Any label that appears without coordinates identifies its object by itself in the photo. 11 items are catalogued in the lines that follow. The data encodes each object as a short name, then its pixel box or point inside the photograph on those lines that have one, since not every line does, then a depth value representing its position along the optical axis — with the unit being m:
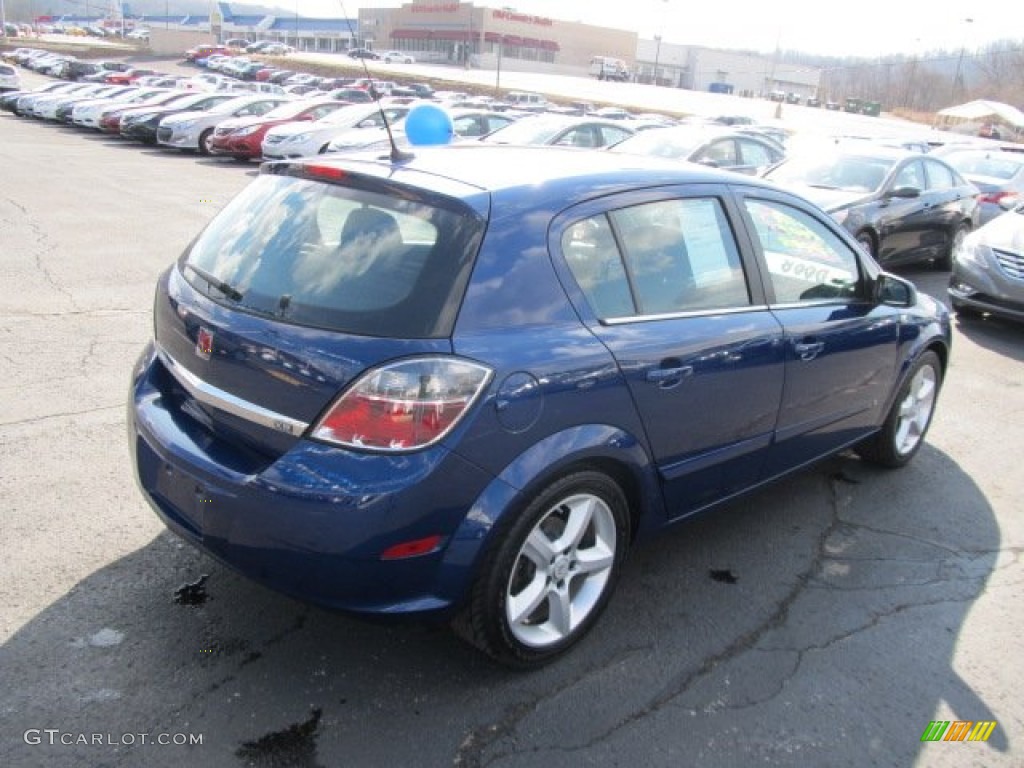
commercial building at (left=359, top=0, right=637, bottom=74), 101.12
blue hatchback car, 2.47
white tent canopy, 53.78
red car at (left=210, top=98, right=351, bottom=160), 19.19
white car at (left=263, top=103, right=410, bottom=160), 17.78
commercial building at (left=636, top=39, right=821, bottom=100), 117.56
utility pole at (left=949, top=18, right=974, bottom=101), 75.94
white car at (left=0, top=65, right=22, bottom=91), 33.91
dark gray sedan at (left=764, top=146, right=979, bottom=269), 9.47
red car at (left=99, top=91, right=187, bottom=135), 22.94
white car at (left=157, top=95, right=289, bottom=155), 20.33
